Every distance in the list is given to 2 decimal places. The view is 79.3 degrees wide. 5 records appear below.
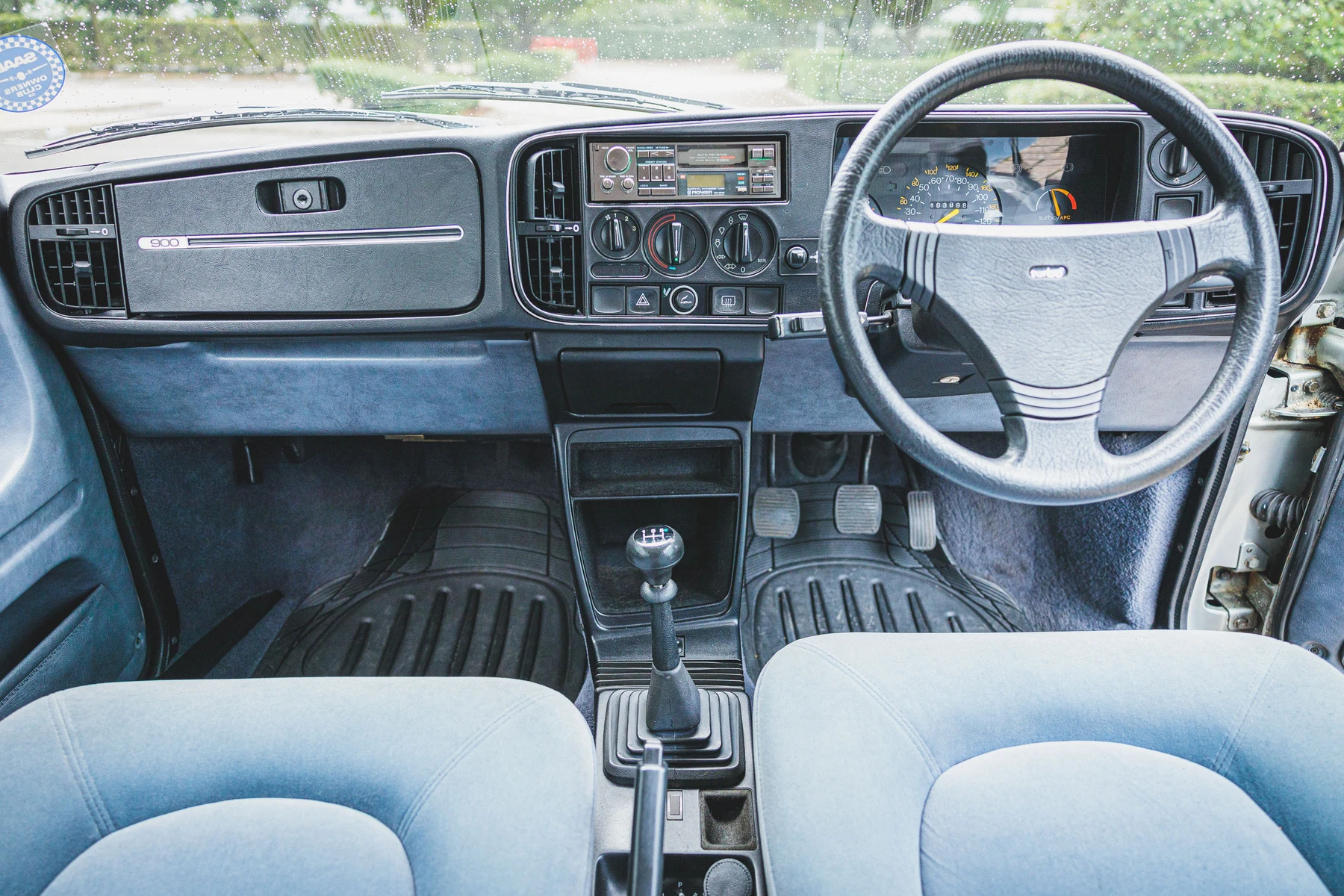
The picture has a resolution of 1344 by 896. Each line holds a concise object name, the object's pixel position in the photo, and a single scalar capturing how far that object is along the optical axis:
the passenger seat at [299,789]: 0.79
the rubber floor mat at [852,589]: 1.87
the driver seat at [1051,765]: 0.80
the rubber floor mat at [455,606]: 1.79
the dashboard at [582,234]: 1.32
